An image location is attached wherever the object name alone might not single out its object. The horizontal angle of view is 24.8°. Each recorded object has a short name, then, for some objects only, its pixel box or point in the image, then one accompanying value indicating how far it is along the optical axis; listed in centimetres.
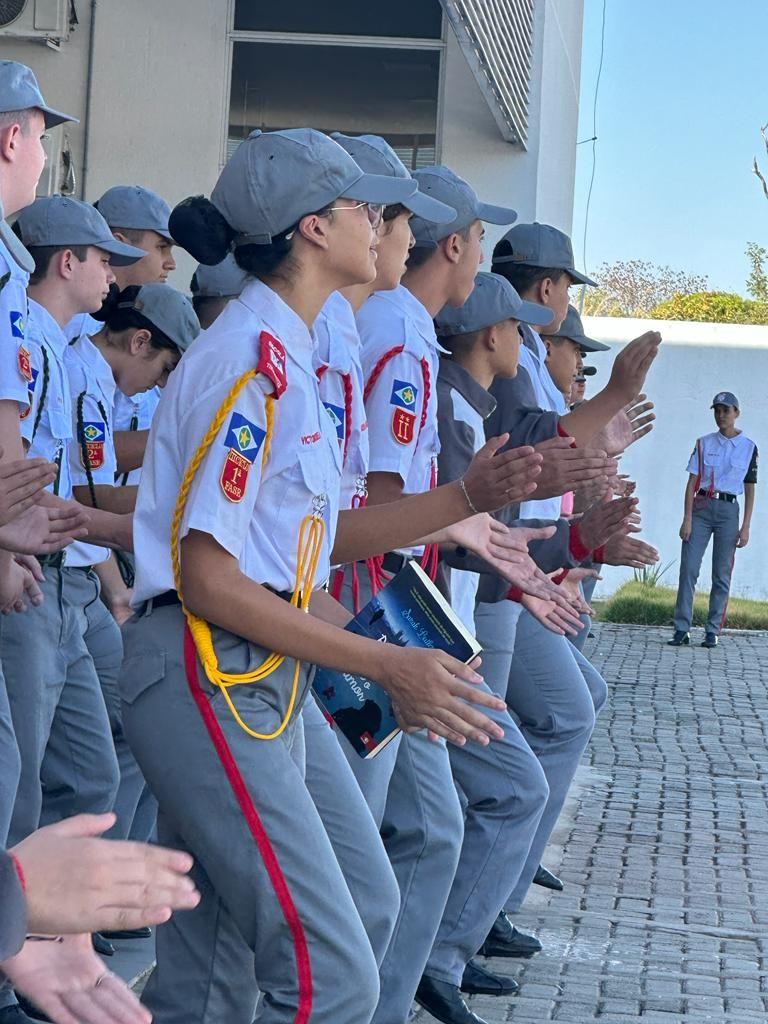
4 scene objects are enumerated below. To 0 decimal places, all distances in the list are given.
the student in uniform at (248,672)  312
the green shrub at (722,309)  4306
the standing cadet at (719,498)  1753
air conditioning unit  1266
